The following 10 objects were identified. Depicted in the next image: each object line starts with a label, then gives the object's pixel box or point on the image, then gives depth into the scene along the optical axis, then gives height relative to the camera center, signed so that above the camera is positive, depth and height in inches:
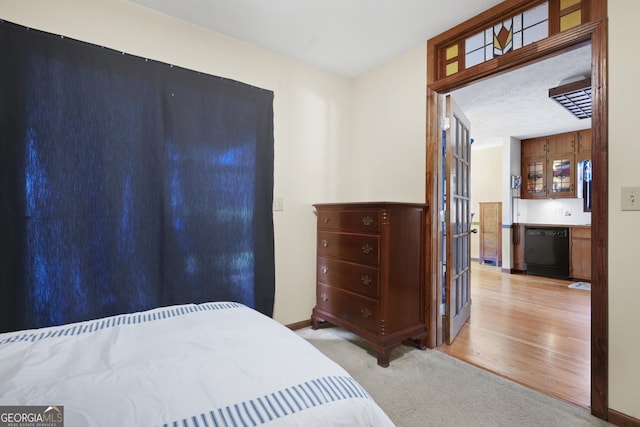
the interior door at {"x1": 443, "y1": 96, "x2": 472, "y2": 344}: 99.2 -3.2
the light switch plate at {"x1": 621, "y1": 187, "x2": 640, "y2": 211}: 59.9 +2.6
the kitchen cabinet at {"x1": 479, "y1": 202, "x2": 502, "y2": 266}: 235.8 -16.4
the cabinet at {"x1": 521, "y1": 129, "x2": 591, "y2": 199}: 205.0 +35.3
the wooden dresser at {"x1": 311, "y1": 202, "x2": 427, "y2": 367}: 86.0 -18.2
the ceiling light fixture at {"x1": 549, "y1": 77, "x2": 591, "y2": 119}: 111.7 +47.8
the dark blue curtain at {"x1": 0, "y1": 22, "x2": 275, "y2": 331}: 66.5 +7.7
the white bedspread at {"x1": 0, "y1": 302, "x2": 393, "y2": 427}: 26.5 -17.3
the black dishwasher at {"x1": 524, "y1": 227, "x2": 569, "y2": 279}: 197.8 -26.7
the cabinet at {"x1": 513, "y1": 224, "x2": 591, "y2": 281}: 186.2 -25.8
